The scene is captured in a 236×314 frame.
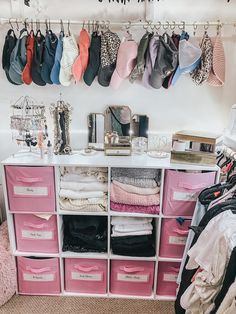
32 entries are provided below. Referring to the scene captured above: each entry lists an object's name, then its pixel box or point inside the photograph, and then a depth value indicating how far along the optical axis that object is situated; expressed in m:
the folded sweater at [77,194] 1.66
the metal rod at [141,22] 1.71
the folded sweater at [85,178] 1.69
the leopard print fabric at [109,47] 1.69
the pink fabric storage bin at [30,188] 1.61
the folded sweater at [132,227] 1.73
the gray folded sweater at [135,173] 1.71
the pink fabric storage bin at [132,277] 1.79
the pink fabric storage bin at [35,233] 1.73
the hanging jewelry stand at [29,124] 1.74
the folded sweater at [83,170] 1.71
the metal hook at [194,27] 1.70
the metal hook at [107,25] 1.74
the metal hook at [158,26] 1.72
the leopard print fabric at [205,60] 1.68
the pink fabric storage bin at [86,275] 1.81
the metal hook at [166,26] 1.72
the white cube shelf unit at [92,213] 1.59
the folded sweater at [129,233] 1.73
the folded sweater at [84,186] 1.67
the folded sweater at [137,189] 1.65
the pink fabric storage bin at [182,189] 1.59
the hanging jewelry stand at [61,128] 1.75
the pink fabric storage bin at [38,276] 1.80
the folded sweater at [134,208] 1.67
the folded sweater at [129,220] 1.73
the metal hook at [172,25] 1.71
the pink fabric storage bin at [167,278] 1.79
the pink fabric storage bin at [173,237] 1.69
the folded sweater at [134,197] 1.65
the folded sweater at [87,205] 1.67
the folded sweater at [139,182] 1.67
